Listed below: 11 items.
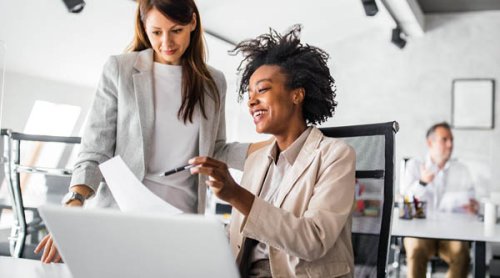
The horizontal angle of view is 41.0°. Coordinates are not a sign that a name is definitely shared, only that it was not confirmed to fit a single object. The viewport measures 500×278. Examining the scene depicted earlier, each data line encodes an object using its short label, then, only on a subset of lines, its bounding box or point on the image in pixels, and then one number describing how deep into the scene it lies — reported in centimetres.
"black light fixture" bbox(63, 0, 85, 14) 443
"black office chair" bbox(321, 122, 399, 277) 158
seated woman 125
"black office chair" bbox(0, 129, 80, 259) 246
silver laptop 79
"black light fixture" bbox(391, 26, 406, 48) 743
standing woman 167
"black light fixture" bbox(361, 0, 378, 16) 589
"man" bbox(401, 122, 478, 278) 451
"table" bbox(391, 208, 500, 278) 274
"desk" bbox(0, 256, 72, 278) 110
